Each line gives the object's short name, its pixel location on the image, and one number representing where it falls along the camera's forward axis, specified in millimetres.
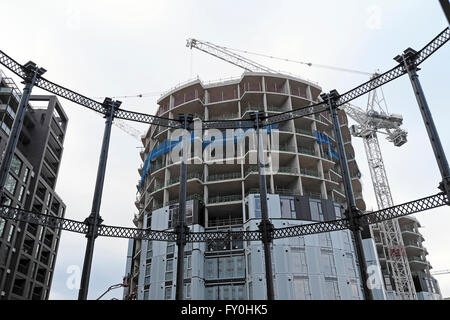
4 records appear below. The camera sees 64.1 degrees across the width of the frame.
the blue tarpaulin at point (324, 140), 49978
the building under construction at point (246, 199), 39094
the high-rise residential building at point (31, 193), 51562
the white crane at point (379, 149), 68562
